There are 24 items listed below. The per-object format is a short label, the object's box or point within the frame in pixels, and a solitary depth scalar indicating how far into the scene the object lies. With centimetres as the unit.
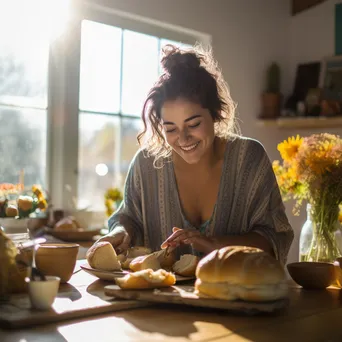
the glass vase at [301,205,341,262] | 168
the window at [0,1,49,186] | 278
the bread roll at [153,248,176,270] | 142
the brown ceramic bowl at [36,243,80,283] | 125
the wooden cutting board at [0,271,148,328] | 96
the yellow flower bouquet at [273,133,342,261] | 166
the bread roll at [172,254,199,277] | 132
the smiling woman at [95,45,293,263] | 165
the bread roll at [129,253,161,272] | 132
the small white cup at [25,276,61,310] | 102
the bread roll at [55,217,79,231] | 260
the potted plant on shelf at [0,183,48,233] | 210
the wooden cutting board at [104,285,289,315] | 103
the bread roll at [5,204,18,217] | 210
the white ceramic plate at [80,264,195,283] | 130
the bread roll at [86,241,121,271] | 134
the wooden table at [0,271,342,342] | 91
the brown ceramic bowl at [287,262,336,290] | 134
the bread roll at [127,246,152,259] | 149
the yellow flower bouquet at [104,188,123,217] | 301
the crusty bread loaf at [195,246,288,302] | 105
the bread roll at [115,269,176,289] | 115
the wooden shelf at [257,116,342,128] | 376
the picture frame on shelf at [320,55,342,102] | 385
